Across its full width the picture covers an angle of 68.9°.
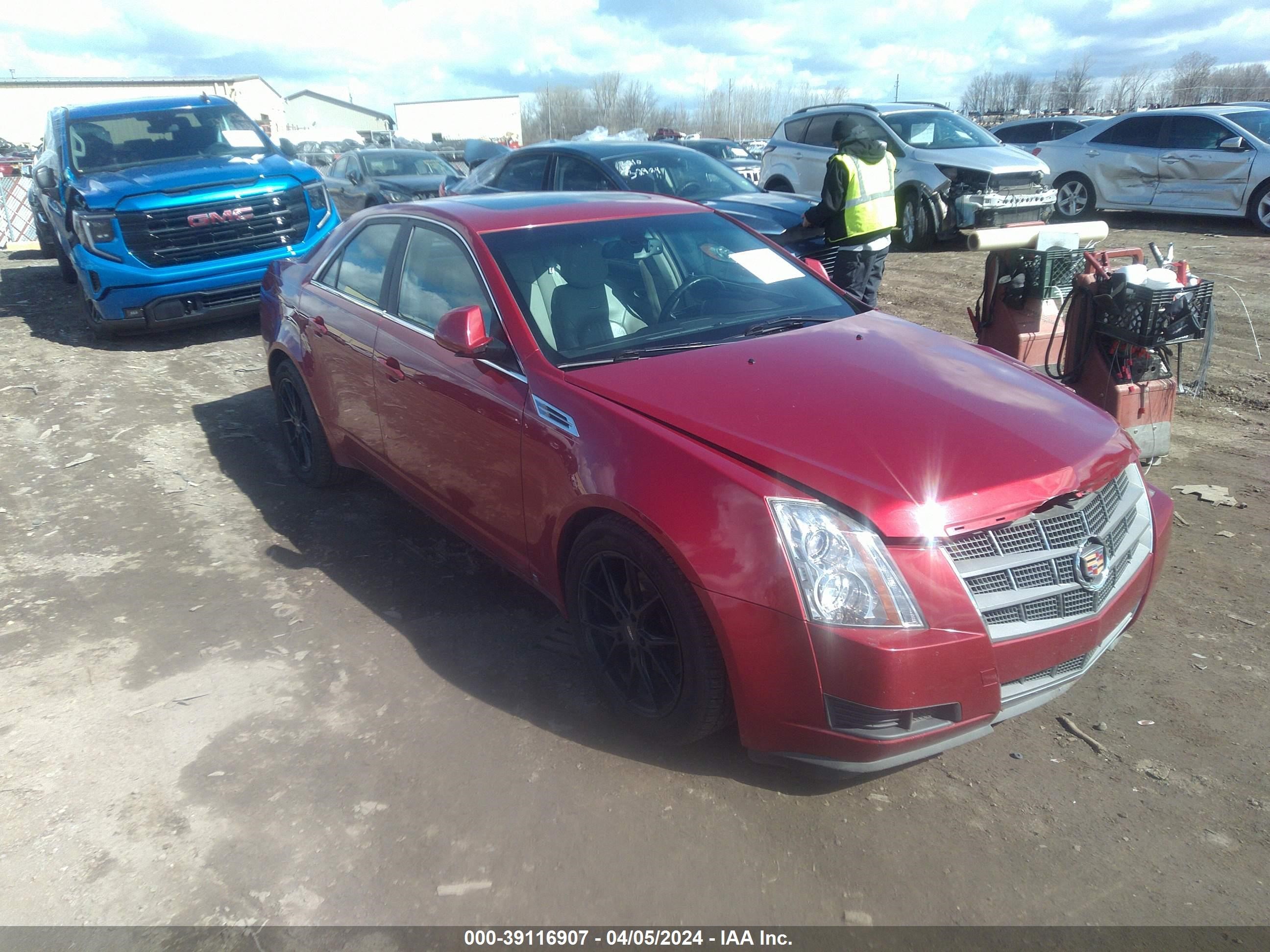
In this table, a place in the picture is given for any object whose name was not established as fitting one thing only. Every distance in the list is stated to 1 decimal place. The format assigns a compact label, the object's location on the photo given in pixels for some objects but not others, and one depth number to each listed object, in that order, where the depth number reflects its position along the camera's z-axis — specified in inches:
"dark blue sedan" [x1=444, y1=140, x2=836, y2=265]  316.8
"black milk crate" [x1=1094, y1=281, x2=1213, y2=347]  181.5
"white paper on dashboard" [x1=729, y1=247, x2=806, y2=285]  159.9
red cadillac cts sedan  96.2
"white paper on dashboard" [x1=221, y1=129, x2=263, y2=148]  378.9
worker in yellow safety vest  257.4
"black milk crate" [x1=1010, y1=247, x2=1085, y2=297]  210.7
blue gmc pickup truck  319.6
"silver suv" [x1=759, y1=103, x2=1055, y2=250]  463.8
